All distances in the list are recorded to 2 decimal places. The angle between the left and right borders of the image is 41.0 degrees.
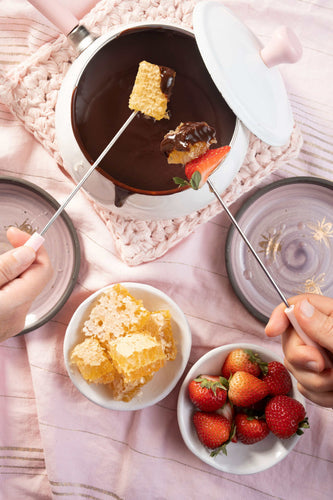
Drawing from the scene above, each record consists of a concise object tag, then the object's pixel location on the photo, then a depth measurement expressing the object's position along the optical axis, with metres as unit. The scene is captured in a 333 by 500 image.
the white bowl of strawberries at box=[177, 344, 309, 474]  1.16
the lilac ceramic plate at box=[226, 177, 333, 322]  1.26
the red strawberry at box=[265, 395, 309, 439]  1.15
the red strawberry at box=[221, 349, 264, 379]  1.18
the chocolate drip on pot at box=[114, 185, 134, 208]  0.89
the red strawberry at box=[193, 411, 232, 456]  1.16
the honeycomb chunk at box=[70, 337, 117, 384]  1.12
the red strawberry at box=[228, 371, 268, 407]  1.15
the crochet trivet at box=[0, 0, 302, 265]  1.13
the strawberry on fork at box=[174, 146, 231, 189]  0.82
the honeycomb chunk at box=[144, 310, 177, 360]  1.16
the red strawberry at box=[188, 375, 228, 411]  1.16
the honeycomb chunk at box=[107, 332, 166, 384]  1.07
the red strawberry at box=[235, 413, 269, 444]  1.18
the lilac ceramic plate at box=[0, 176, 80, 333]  1.19
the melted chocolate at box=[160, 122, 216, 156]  0.83
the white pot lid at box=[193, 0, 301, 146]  0.87
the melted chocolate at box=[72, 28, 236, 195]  0.90
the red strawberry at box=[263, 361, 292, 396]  1.19
